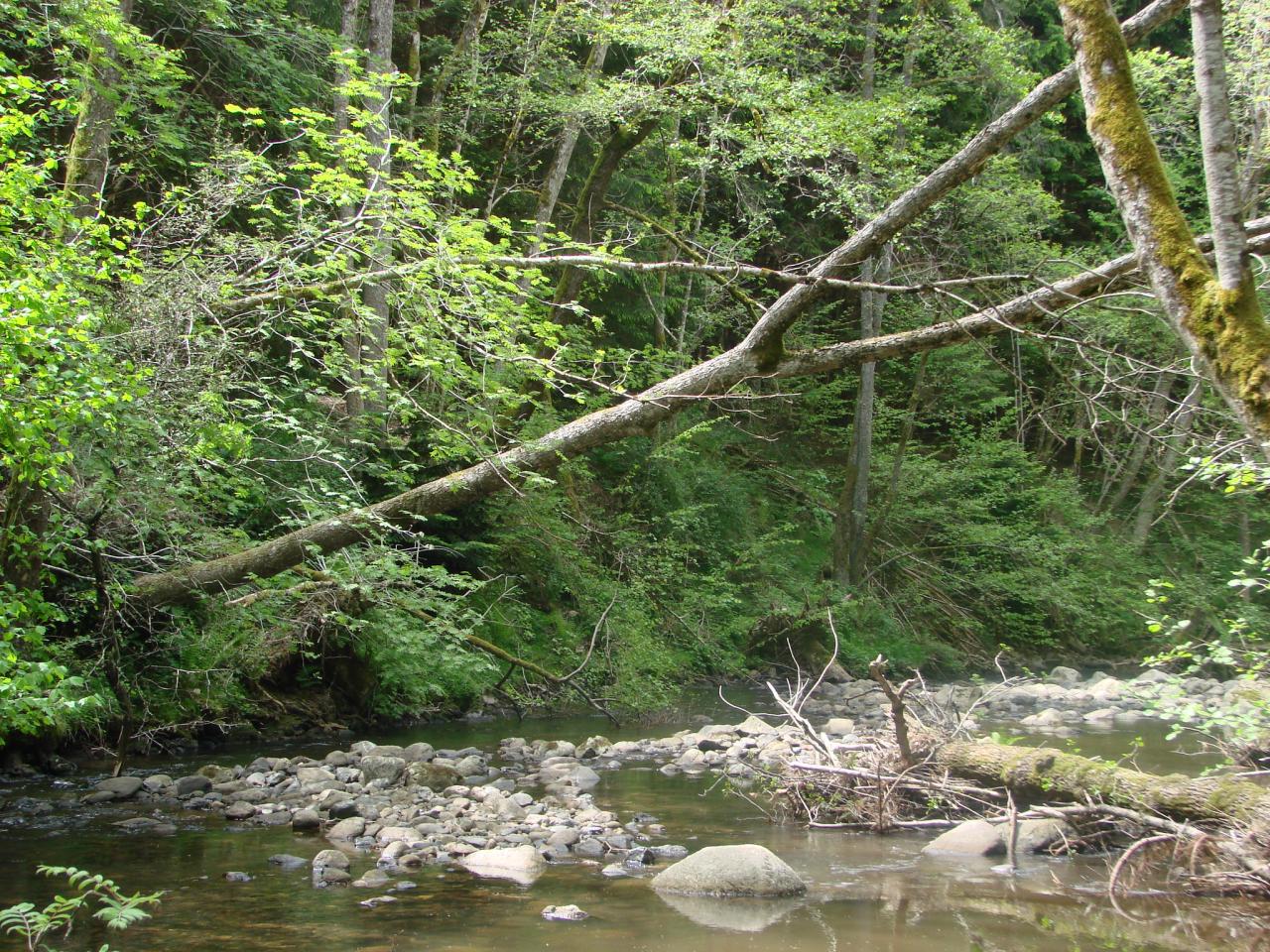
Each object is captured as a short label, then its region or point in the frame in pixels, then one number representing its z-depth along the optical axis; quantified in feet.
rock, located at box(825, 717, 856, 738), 31.59
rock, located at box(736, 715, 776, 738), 32.24
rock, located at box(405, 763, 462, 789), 25.05
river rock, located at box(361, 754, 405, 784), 24.84
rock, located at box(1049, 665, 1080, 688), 49.31
